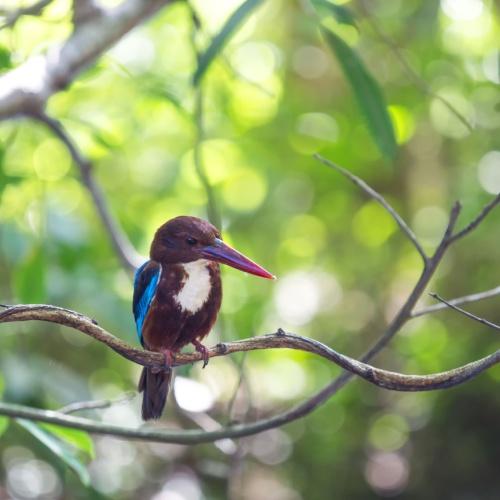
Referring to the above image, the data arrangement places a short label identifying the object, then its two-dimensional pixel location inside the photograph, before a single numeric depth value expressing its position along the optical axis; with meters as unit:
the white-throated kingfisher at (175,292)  5.18
